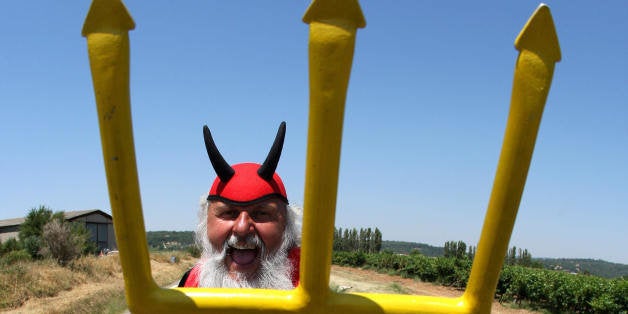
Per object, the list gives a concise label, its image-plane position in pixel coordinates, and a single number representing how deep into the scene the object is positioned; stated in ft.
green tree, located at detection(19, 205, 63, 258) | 81.66
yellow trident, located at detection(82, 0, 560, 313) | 3.48
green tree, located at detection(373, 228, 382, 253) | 155.63
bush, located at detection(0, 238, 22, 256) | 74.08
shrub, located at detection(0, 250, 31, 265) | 55.83
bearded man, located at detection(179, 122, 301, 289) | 8.27
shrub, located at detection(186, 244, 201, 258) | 112.78
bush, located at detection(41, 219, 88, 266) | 54.03
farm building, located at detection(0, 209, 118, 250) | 118.32
